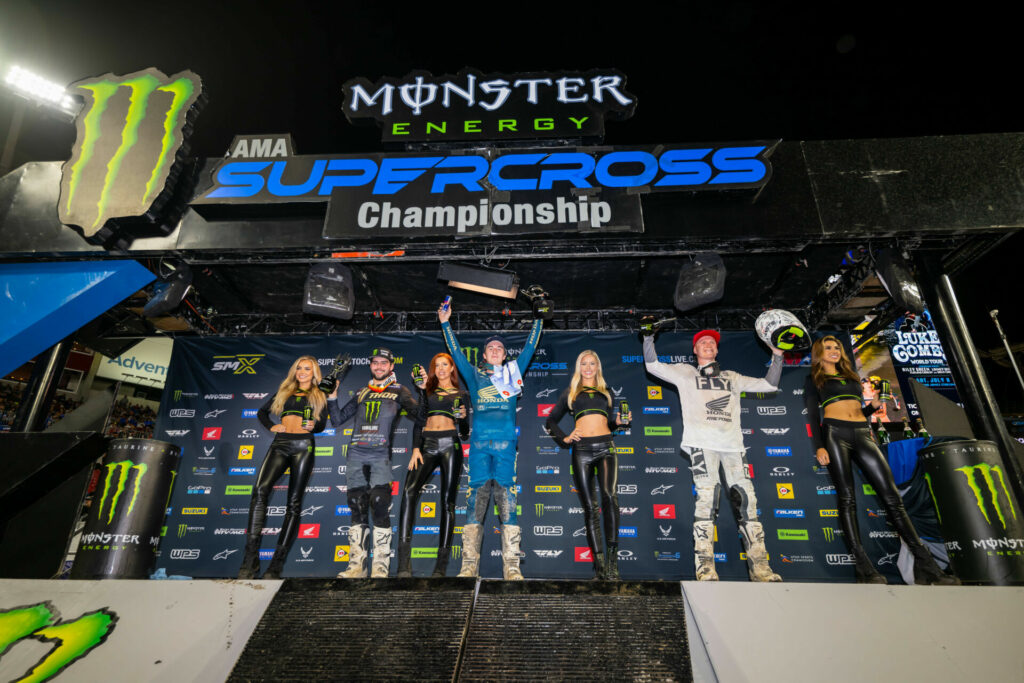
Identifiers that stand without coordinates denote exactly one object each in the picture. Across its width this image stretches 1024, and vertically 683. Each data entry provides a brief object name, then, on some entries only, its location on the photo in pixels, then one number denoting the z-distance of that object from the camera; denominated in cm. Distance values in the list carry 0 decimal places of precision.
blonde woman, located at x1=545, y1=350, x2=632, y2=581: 382
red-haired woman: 402
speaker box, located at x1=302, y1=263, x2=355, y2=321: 498
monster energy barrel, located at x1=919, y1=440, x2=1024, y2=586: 352
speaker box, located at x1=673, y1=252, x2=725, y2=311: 467
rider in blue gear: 383
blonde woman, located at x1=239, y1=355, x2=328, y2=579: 409
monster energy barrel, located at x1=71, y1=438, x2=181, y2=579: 378
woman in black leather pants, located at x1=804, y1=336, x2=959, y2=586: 364
